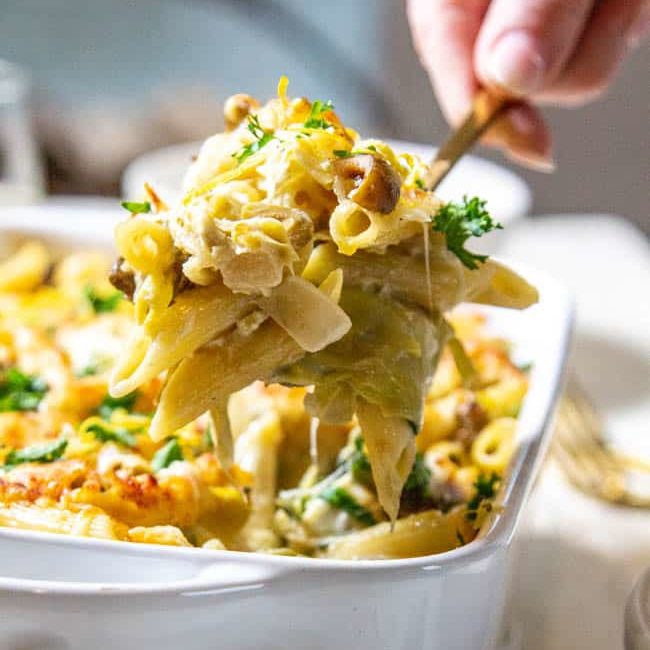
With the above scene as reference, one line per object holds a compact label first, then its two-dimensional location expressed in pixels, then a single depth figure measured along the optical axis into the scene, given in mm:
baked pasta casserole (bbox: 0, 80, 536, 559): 581
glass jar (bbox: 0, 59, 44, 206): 981
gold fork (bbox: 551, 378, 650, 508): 748
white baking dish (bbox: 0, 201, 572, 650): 538
